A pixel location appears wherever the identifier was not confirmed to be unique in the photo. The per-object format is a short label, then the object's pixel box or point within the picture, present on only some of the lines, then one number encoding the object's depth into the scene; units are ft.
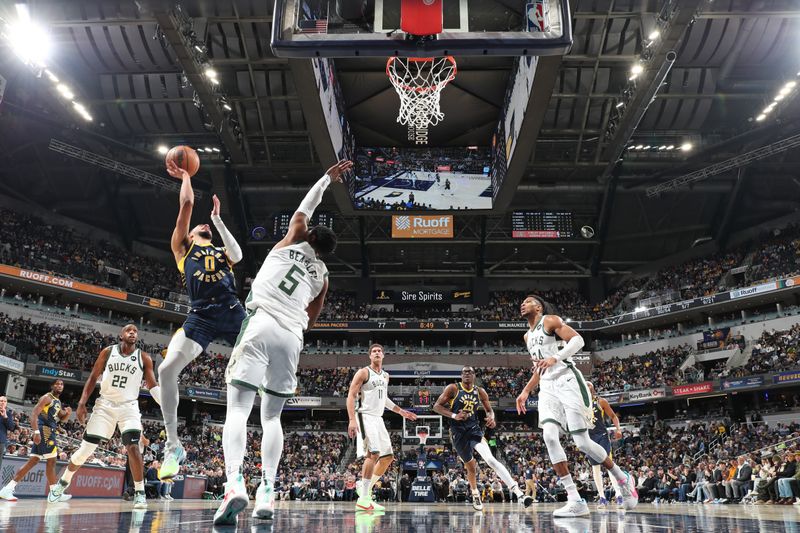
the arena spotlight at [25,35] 62.34
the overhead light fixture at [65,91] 86.17
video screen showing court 78.48
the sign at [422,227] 97.55
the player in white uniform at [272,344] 12.75
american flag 31.33
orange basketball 19.69
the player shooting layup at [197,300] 16.97
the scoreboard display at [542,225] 106.63
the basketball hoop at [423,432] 94.92
